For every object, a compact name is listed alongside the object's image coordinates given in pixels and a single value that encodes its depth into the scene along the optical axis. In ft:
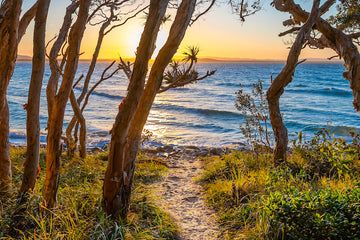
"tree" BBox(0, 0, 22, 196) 11.74
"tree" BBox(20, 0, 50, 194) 10.88
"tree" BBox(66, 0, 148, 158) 22.34
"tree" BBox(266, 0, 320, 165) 18.11
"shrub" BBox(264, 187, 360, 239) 10.01
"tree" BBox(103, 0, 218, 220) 11.38
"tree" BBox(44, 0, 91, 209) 11.25
